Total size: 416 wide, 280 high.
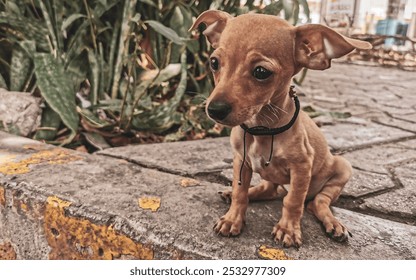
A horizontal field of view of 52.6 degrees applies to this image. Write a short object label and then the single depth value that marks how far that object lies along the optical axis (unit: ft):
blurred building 28.85
